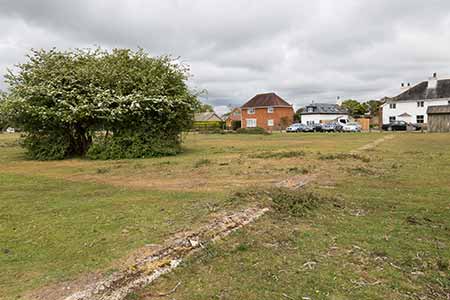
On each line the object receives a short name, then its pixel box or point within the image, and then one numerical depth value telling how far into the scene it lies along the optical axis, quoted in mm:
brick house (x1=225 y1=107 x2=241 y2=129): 62875
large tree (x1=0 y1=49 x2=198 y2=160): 14625
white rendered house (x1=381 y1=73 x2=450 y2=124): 48062
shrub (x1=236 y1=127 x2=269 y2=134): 42938
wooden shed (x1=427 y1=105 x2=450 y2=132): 37394
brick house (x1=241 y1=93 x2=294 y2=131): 57812
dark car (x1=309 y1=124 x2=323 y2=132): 47222
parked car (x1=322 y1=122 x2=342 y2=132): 45688
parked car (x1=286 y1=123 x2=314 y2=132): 47594
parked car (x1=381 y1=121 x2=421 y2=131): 44000
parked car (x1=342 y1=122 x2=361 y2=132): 44812
